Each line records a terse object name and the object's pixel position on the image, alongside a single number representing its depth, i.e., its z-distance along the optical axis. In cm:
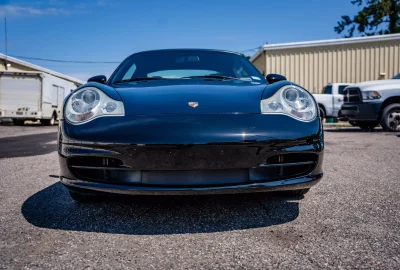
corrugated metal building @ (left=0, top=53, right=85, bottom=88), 2367
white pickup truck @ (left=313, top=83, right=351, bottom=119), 1442
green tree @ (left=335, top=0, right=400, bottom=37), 3056
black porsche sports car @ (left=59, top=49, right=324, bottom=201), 215
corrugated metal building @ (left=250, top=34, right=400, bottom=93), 1767
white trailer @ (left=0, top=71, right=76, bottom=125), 1747
